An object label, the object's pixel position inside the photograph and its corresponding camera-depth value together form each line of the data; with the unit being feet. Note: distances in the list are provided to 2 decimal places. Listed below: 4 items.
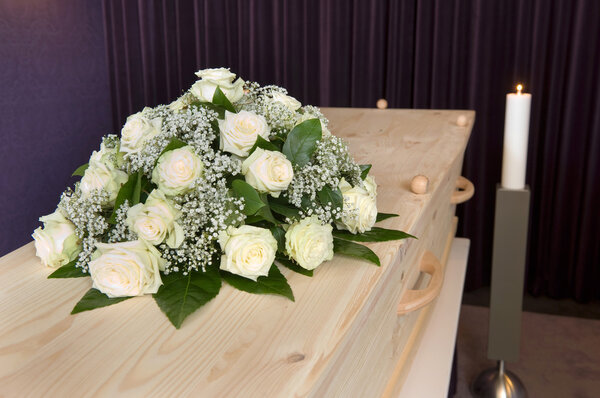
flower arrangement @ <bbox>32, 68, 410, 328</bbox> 2.40
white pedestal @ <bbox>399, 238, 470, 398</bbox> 3.87
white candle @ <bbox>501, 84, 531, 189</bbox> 5.30
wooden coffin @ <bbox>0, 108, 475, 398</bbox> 1.82
